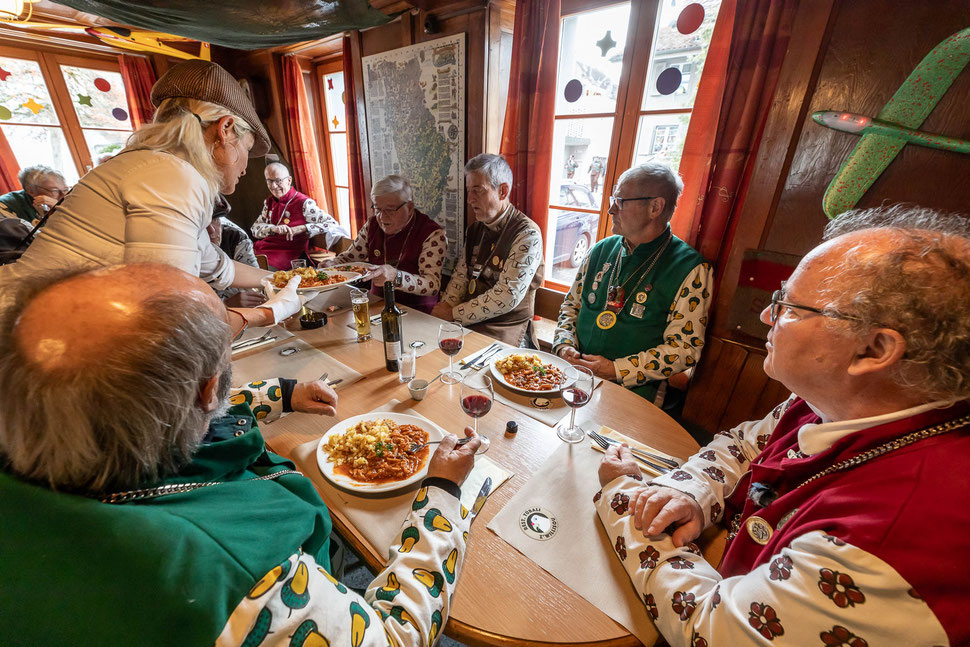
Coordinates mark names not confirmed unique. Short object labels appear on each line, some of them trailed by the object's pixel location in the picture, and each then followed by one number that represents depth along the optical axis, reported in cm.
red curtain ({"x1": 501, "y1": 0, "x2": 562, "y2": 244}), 248
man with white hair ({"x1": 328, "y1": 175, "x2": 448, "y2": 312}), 247
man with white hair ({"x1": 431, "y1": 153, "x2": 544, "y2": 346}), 227
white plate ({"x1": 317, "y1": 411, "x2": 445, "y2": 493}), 96
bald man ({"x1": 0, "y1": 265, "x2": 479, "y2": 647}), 45
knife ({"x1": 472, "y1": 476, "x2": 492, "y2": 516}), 92
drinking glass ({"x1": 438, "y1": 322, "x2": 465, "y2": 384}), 140
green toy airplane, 129
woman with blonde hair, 121
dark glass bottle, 150
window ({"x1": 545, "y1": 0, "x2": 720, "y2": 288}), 220
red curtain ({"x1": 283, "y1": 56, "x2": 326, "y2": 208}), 452
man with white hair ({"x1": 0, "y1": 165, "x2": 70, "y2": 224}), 314
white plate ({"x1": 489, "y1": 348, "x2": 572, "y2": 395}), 143
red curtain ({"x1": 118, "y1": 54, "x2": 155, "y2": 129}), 473
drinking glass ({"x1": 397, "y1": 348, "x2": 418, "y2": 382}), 145
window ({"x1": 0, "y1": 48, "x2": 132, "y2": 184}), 435
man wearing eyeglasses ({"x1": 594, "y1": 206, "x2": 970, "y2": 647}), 52
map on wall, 304
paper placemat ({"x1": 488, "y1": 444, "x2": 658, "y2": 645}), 74
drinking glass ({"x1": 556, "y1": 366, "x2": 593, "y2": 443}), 109
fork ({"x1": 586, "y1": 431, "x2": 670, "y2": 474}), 103
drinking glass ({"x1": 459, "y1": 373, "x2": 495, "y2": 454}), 109
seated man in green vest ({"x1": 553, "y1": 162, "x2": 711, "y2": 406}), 174
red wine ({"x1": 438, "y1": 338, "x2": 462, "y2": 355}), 140
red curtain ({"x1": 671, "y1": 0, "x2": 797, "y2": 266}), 177
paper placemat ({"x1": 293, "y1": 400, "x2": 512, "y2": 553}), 87
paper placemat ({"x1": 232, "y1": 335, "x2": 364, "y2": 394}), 147
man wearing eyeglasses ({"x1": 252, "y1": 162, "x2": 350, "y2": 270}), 395
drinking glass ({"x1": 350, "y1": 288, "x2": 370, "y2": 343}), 176
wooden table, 70
